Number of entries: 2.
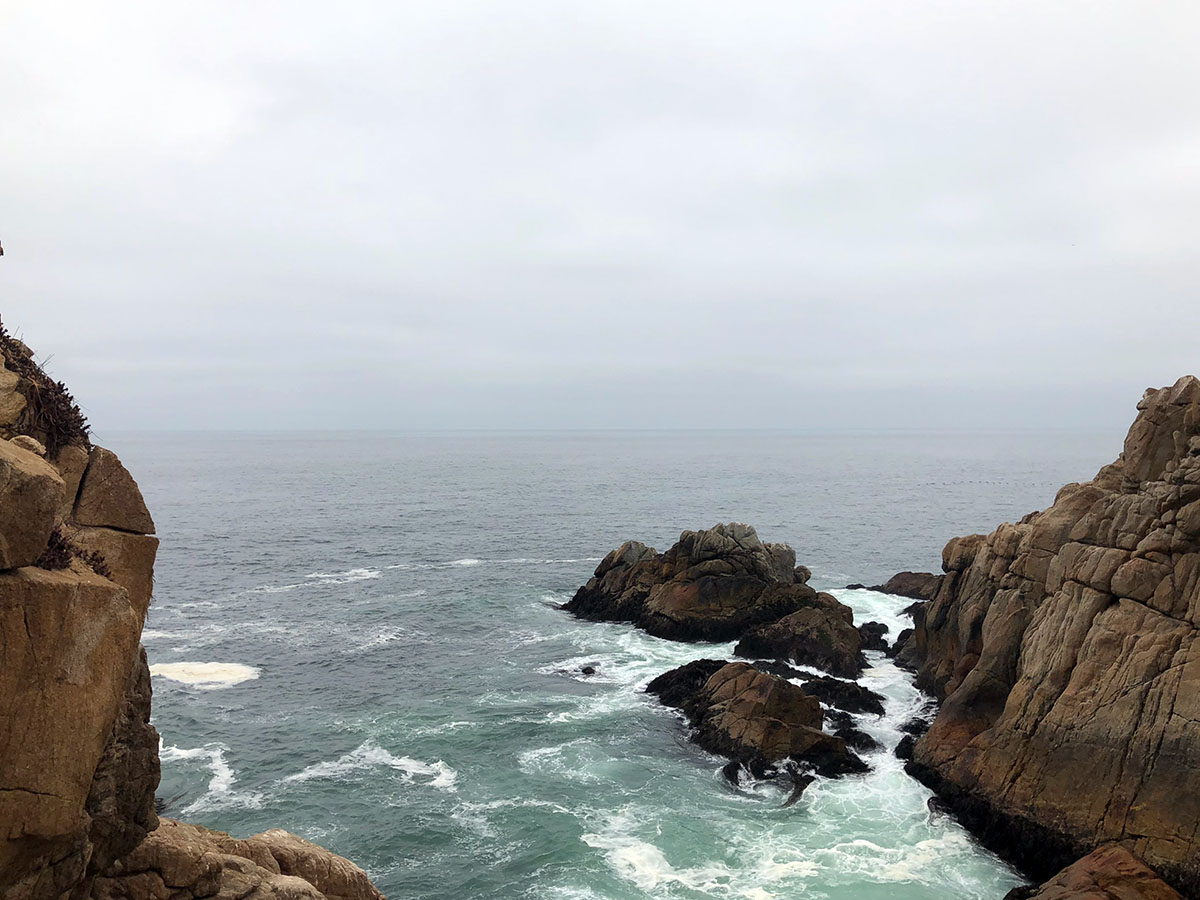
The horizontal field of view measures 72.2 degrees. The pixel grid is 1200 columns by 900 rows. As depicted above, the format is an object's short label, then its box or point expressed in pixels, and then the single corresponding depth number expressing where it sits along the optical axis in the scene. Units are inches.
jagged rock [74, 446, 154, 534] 553.6
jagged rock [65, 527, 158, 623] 545.0
